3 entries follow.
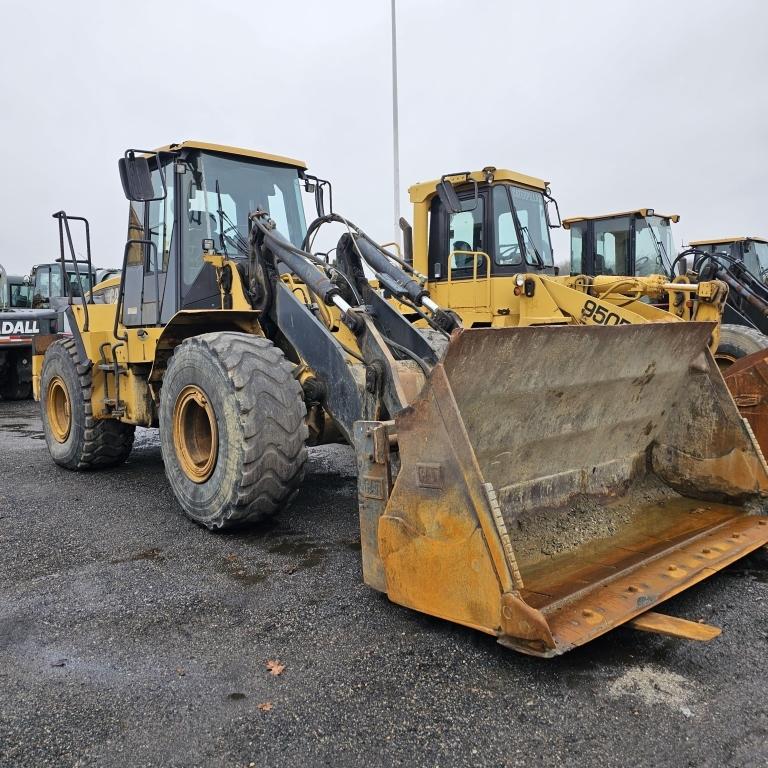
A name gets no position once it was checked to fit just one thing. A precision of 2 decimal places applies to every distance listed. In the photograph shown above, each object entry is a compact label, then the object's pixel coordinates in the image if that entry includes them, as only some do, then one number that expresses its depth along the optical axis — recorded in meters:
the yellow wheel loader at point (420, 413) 2.93
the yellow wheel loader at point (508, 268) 8.09
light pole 16.31
